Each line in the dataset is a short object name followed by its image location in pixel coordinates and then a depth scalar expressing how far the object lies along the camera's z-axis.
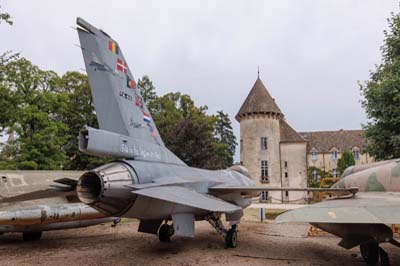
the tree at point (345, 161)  38.50
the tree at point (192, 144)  22.48
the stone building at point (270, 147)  35.06
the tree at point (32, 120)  18.39
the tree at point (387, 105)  12.40
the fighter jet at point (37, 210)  9.15
